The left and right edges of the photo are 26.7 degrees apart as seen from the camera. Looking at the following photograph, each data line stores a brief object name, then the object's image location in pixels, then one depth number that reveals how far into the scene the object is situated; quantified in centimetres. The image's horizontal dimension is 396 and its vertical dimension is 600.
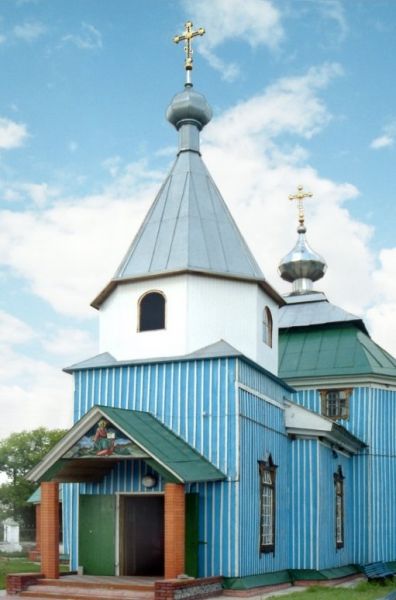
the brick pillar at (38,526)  2369
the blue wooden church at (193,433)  1459
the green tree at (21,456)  4450
